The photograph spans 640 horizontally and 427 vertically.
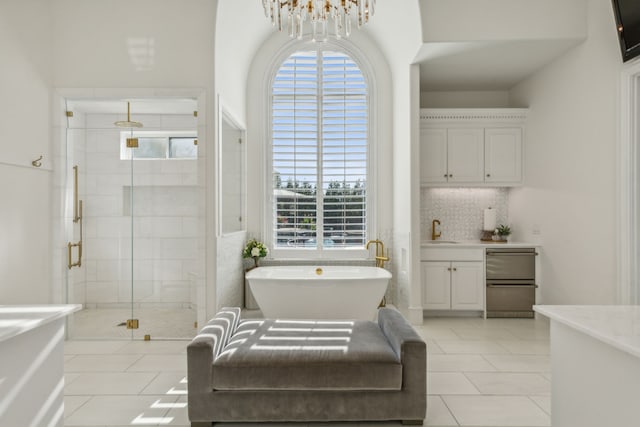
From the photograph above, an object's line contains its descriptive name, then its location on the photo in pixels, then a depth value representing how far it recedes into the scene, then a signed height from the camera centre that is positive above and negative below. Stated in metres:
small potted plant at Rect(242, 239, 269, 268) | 5.75 -0.48
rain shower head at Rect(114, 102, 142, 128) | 4.51 +0.86
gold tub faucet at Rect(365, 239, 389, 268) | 5.87 -0.54
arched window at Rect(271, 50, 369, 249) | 6.15 +0.75
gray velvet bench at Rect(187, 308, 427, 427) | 2.55 -0.95
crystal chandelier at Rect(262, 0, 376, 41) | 3.41 +2.26
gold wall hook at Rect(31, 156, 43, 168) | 4.13 +0.45
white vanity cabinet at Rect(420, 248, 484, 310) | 5.33 -0.76
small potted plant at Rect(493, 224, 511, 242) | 5.69 -0.26
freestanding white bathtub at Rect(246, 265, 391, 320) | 4.64 -0.85
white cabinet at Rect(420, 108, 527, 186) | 5.57 +0.79
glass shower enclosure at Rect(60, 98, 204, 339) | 4.52 -0.07
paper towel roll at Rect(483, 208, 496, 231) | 5.67 -0.08
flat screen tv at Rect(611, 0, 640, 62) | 3.53 +1.46
